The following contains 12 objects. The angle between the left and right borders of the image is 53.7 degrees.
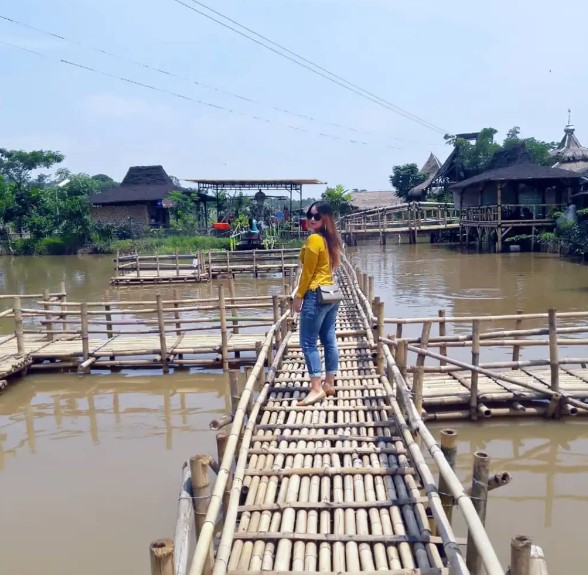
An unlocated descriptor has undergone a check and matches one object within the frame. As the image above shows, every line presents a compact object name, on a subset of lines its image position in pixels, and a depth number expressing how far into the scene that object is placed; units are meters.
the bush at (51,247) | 30.70
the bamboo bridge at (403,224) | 29.67
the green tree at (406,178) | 38.47
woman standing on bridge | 4.45
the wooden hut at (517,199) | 24.47
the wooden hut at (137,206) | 31.23
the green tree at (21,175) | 31.64
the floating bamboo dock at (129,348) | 8.62
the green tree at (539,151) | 30.50
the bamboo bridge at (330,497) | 2.52
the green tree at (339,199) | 35.09
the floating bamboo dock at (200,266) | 20.05
